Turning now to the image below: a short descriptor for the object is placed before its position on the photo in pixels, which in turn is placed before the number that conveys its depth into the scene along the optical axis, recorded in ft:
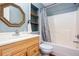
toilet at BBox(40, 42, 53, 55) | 4.16
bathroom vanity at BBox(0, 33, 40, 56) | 3.05
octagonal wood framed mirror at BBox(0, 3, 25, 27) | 4.08
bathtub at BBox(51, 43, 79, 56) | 3.97
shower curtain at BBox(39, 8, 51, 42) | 4.09
